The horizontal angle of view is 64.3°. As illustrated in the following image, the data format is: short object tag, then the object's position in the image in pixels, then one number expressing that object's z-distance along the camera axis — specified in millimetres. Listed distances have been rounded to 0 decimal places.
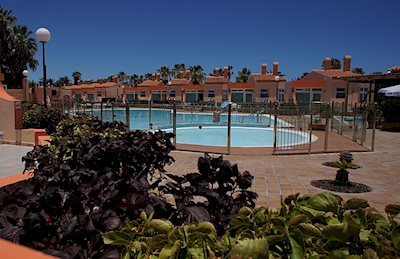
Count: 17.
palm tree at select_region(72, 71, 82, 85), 80062
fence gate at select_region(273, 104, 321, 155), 9377
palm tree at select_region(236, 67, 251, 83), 63500
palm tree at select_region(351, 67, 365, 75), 64637
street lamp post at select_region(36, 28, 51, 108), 9055
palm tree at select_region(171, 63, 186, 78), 70381
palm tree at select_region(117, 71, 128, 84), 79125
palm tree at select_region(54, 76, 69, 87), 75350
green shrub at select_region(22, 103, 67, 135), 10688
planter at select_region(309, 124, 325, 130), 16036
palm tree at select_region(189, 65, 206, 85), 64500
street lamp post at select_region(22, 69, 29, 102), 25758
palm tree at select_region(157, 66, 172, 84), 69812
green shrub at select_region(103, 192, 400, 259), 1012
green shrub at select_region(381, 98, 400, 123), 15836
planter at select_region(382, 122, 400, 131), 16156
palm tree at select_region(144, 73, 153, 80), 73788
